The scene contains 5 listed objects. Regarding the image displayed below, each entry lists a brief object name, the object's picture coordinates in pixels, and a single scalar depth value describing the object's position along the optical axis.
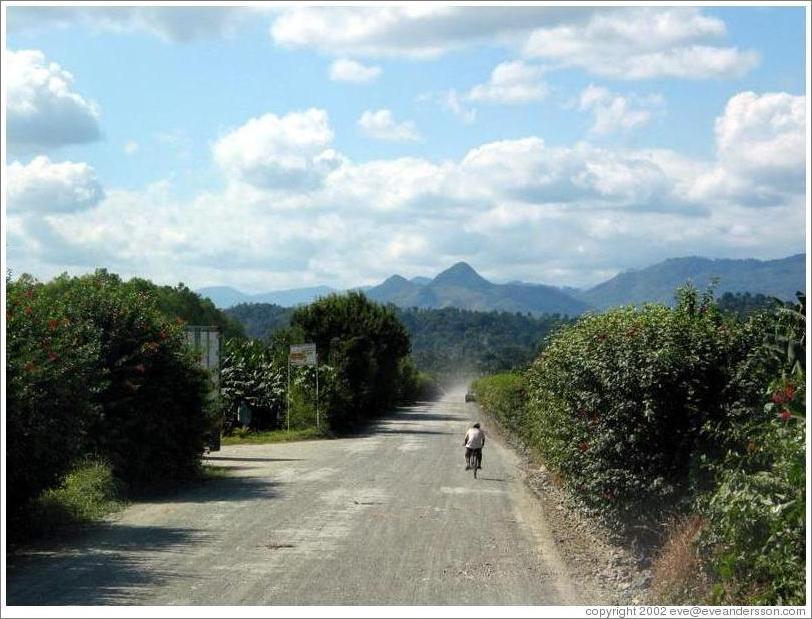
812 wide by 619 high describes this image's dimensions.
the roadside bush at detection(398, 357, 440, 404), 91.00
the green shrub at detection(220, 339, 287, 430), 49.88
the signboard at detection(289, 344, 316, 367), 45.84
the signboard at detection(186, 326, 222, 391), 28.47
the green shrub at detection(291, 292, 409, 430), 49.91
